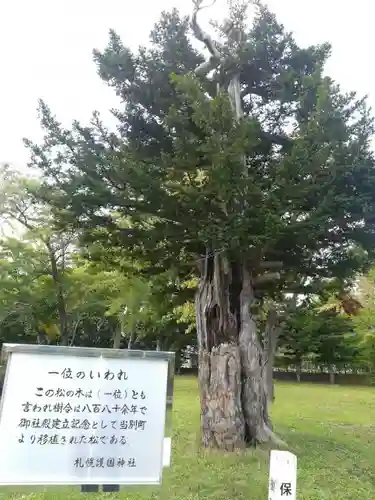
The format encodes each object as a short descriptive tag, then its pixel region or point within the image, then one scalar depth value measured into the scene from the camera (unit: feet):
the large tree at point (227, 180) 19.75
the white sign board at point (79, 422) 8.95
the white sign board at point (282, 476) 10.08
